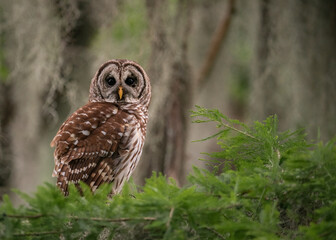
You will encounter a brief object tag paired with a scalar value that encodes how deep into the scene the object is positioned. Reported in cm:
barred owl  1264
